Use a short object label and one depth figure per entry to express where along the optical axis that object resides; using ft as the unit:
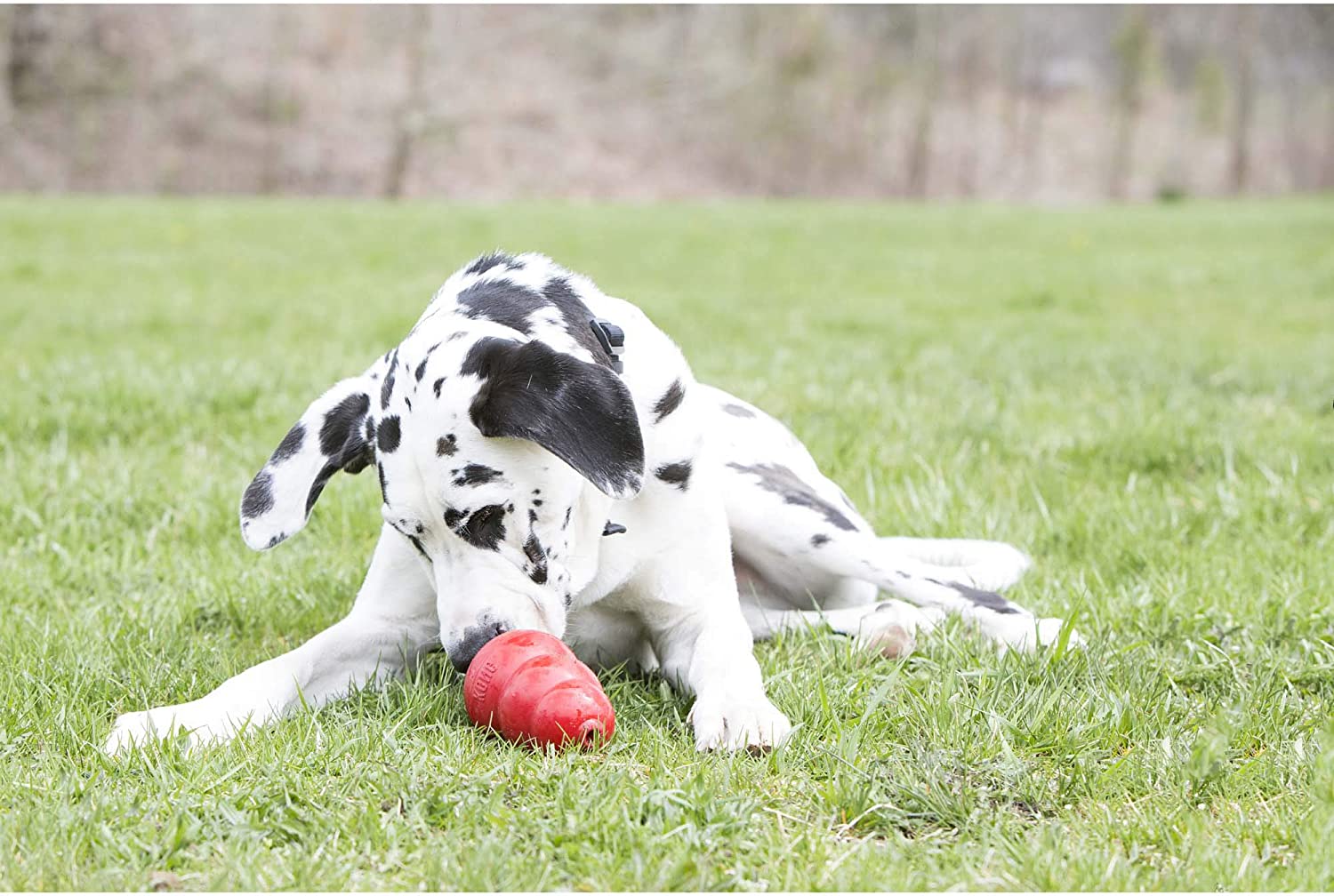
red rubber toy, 8.98
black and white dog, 9.32
